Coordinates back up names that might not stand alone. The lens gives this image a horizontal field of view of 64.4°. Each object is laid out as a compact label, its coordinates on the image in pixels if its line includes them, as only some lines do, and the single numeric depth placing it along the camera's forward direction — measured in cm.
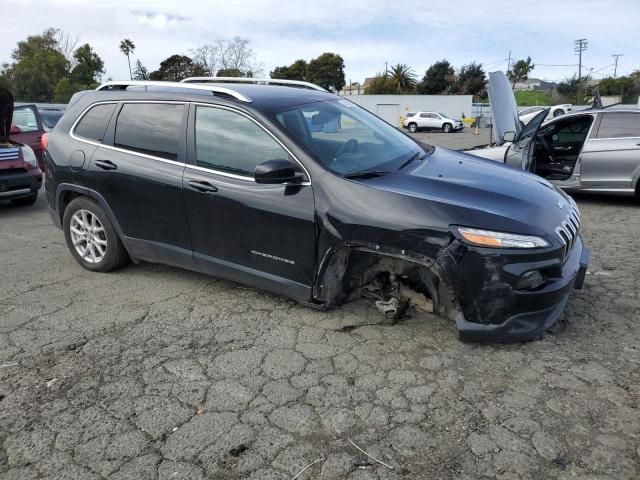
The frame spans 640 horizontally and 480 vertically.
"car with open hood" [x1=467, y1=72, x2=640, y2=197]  743
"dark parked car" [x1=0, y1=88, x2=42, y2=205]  743
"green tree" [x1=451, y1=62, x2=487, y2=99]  7107
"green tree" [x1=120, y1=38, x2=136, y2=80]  6003
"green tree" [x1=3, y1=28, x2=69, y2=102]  4265
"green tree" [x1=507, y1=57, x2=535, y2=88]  7738
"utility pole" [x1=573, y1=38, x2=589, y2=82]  7250
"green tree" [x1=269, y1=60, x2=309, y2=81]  6500
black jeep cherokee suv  307
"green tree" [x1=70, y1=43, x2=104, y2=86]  4881
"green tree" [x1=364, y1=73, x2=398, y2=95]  6525
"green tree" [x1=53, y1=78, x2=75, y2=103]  3986
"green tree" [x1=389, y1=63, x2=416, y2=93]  7200
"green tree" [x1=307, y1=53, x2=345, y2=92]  6800
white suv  3606
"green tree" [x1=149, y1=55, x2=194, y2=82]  4484
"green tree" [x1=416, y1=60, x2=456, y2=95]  7131
